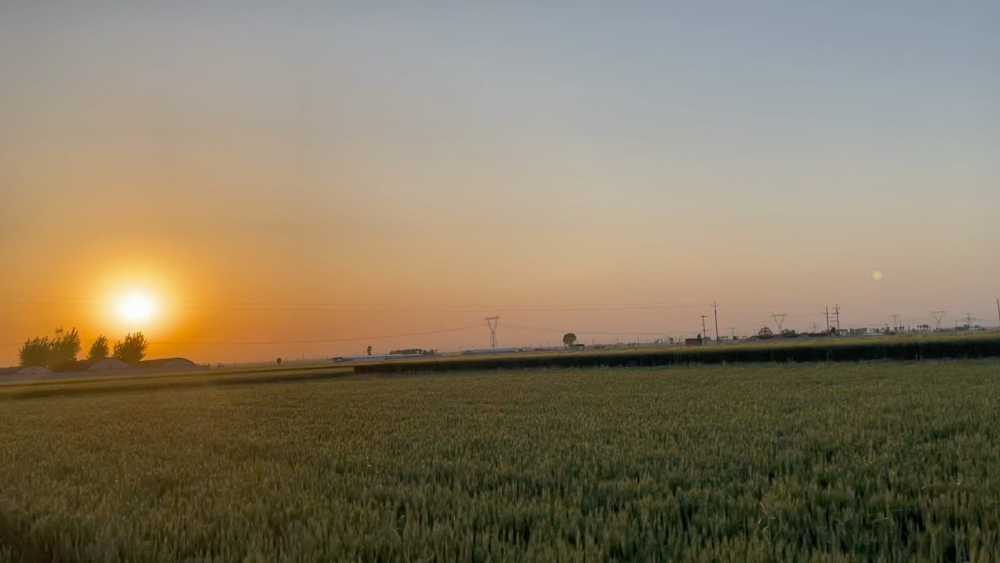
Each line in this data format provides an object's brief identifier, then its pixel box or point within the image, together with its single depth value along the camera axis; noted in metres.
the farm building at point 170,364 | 139.12
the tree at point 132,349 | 158.25
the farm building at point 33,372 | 124.24
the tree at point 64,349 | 156.88
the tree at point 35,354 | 156.00
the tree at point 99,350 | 164.25
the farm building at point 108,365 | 130.75
